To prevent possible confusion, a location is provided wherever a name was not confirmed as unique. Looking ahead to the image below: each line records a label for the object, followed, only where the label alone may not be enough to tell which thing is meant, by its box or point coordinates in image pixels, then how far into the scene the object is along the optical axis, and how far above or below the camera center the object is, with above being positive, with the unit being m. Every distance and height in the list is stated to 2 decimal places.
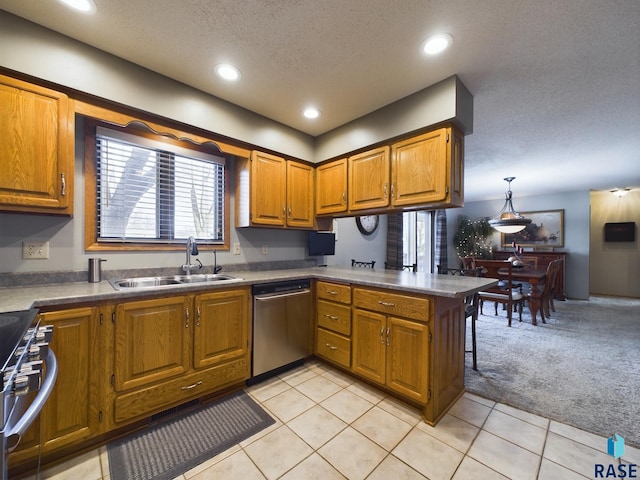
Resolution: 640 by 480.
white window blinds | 2.07 +0.41
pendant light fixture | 4.62 +0.32
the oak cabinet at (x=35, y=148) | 1.51 +0.53
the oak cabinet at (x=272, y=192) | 2.65 +0.49
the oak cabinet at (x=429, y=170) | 2.11 +0.60
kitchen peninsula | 1.45 -0.73
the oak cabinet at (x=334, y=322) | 2.33 -0.78
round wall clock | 4.16 +0.24
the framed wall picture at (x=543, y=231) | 6.11 +0.21
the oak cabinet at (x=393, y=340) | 1.82 -0.77
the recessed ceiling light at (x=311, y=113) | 2.61 +1.28
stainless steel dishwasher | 2.24 -0.80
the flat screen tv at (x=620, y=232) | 5.99 +0.20
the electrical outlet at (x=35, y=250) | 1.73 -0.09
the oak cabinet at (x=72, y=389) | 1.37 -0.85
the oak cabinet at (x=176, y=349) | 1.62 -0.78
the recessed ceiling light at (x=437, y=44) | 1.67 +1.28
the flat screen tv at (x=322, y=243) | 3.32 -0.06
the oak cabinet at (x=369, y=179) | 2.55 +0.61
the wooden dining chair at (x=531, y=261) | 5.70 -0.45
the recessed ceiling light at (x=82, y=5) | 1.45 +1.30
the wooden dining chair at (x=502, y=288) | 3.88 -0.78
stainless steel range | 0.63 -0.38
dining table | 3.96 -0.66
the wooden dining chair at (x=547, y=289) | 4.09 -0.80
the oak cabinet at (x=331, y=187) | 2.93 +0.59
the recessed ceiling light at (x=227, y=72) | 1.99 +1.29
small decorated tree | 7.00 +0.02
